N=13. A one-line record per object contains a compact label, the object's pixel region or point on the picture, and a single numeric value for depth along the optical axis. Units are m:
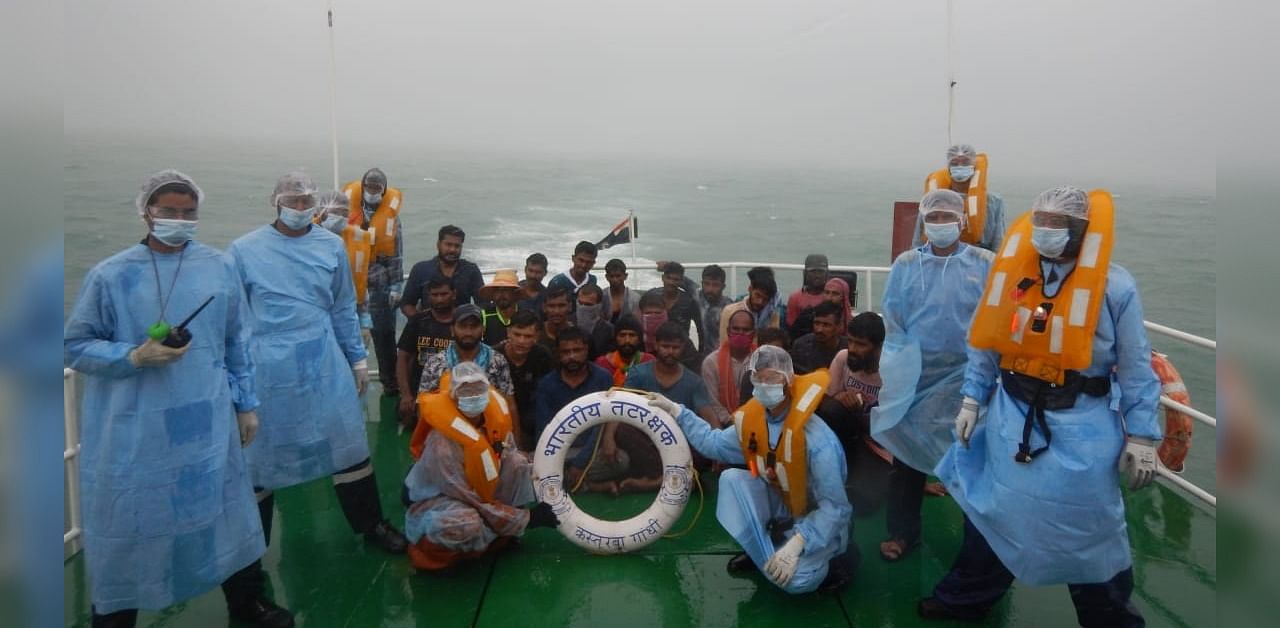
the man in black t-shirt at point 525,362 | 3.86
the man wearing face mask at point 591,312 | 4.61
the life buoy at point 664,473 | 3.16
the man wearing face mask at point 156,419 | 2.22
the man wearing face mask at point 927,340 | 3.03
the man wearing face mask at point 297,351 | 2.94
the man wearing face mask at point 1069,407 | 2.26
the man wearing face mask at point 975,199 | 4.10
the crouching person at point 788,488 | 2.79
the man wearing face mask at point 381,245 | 5.07
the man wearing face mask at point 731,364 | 3.99
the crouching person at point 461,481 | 2.99
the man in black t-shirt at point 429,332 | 4.25
